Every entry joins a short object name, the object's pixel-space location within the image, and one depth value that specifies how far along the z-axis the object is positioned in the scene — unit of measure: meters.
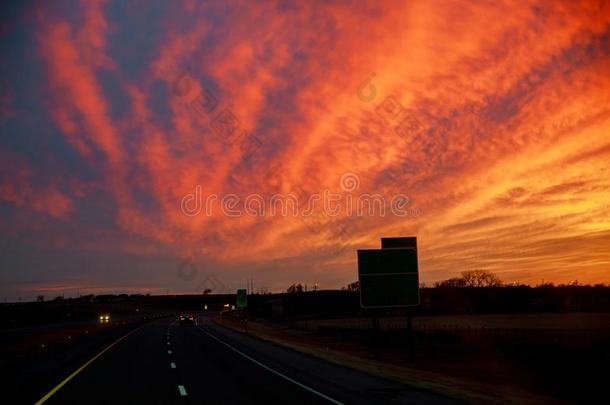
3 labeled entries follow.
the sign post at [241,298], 63.91
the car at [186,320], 78.31
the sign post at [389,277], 30.00
